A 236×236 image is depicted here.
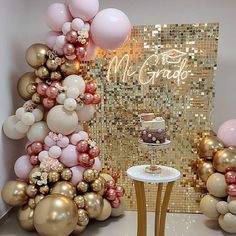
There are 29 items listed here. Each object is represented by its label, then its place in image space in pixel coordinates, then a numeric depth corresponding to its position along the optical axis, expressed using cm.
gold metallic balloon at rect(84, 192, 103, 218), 300
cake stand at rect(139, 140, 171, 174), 266
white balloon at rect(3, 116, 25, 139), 324
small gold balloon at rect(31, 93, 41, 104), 317
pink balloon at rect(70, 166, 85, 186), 308
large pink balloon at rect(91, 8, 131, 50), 298
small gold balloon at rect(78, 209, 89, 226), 292
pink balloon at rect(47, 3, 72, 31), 306
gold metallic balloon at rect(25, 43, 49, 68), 315
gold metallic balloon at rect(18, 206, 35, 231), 302
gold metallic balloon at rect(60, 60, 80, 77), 314
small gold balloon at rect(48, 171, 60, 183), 299
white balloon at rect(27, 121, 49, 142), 316
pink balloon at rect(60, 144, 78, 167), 306
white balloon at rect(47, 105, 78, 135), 298
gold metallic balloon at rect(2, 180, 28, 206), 306
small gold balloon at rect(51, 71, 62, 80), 312
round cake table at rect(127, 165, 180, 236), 253
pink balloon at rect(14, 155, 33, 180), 320
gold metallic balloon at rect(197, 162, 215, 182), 325
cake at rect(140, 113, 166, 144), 269
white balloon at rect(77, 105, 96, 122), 315
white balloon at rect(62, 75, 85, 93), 306
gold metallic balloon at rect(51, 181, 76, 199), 293
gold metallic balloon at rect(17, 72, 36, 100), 327
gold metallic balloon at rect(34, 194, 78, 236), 269
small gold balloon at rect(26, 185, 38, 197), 301
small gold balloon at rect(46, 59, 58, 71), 311
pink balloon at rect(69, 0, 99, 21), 298
